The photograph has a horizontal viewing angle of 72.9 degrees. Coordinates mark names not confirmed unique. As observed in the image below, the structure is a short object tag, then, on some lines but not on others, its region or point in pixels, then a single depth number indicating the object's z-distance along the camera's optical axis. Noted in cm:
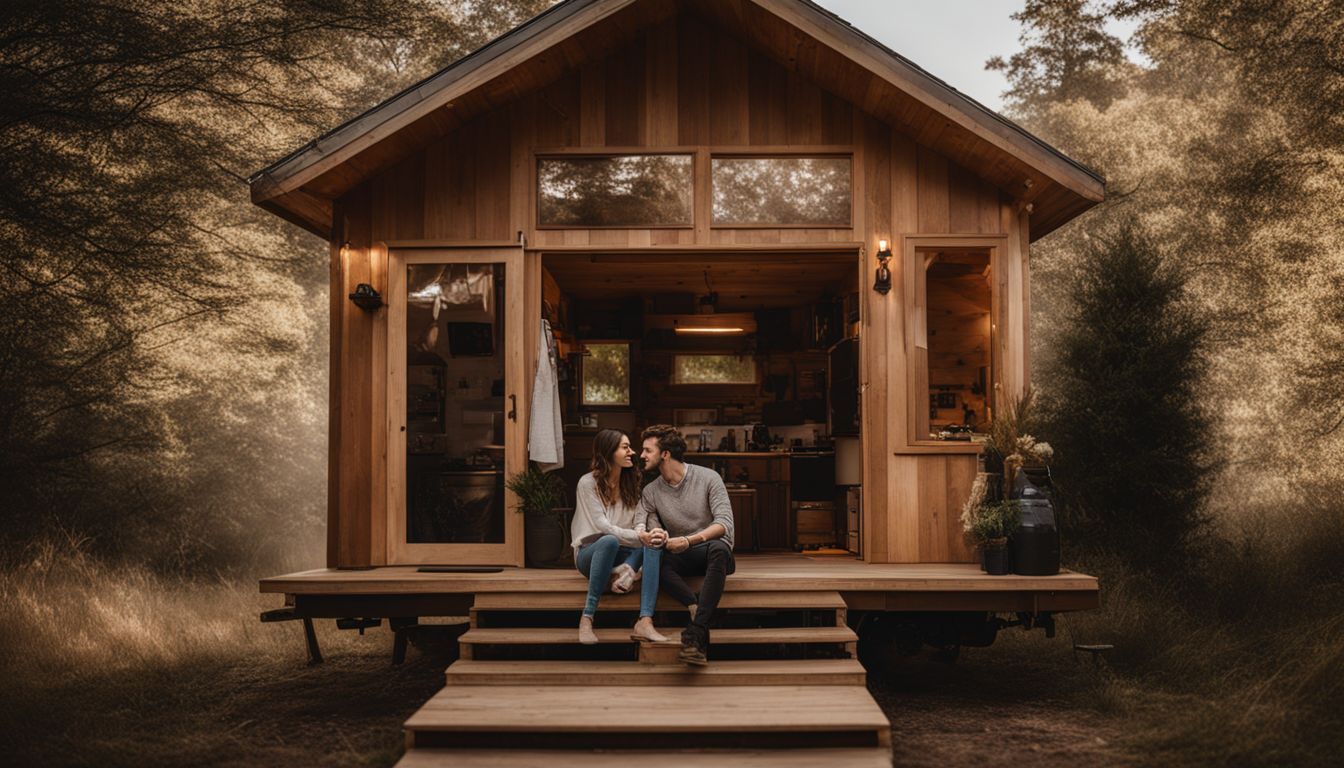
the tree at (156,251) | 858
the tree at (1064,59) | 1725
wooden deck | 579
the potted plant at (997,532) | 596
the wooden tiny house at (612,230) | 661
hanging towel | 665
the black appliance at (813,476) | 943
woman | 535
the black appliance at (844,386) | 852
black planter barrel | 591
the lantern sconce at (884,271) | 669
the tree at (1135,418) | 952
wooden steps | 441
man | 543
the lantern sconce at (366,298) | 656
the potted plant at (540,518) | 644
